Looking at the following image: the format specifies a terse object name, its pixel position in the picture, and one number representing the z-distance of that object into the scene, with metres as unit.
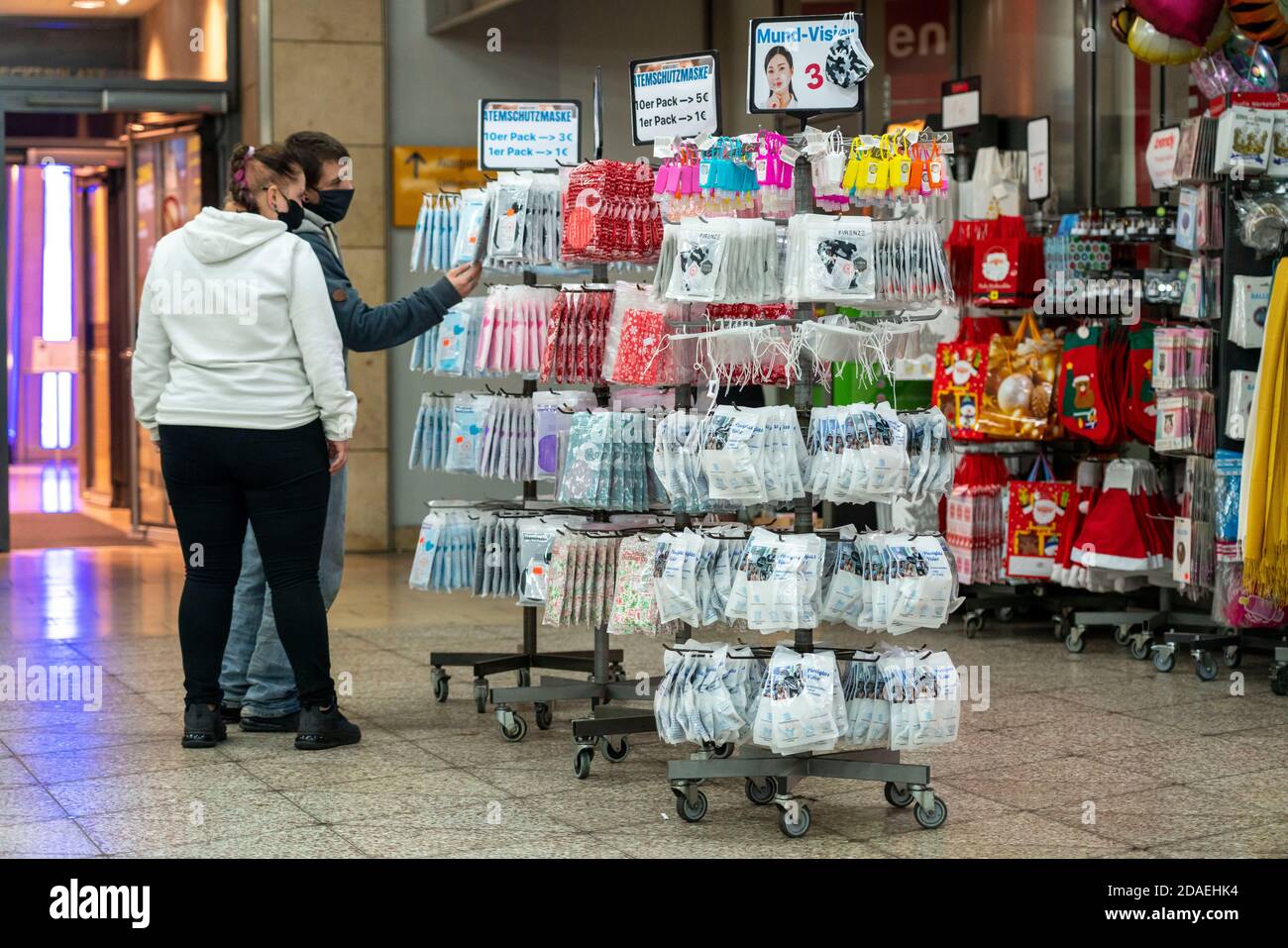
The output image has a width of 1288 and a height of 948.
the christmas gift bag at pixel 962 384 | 7.31
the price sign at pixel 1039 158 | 7.52
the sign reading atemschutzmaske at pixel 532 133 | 6.00
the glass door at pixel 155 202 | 11.09
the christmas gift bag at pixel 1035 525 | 7.22
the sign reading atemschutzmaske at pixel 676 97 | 5.12
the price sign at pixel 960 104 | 8.21
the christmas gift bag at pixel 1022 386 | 7.18
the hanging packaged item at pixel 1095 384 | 6.93
